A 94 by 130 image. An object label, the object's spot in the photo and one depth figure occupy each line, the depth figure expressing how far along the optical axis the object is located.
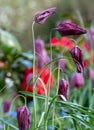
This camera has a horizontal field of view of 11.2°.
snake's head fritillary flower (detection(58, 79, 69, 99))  0.76
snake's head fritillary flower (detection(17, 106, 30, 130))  0.69
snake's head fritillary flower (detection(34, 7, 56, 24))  0.68
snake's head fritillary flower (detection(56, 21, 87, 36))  0.67
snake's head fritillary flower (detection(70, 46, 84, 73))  0.66
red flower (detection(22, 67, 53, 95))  1.45
